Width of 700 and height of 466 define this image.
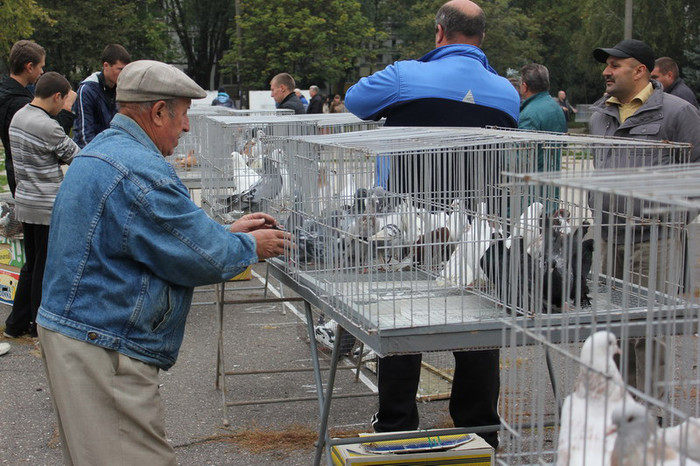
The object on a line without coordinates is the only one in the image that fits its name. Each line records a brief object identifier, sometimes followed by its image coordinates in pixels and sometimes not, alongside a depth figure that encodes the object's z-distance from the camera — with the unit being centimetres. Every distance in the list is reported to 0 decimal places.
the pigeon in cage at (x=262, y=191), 441
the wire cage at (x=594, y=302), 207
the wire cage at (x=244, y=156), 488
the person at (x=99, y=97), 702
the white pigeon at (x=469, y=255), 338
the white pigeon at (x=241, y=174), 541
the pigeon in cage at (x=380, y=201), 326
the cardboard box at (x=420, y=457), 350
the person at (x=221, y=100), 1898
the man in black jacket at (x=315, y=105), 1391
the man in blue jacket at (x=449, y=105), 423
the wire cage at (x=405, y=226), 312
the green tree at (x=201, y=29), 4969
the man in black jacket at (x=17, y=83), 680
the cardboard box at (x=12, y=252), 754
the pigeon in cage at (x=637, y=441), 207
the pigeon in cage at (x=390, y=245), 321
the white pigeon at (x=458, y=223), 337
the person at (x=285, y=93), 1074
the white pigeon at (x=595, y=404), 214
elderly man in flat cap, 272
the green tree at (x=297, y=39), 3553
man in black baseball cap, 465
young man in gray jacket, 627
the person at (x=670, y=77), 739
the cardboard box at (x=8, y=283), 769
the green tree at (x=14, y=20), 2066
